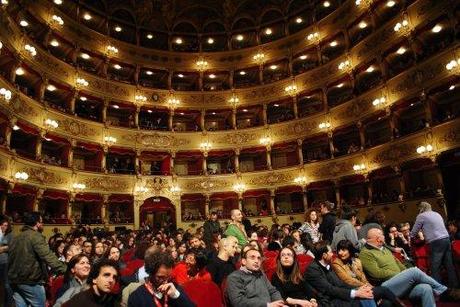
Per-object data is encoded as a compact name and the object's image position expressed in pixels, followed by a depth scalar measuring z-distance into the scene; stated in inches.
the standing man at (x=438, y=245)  257.6
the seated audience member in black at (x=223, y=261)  203.3
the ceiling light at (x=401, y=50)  820.9
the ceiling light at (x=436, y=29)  750.2
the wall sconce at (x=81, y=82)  927.0
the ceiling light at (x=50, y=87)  866.8
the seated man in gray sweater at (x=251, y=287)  165.8
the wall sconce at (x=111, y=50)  1028.5
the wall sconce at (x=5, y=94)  658.0
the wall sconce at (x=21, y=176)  703.1
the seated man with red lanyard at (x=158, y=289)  130.7
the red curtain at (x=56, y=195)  799.2
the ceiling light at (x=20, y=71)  757.1
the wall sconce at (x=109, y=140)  959.6
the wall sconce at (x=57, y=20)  880.9
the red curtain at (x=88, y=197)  877.2
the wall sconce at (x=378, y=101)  827.1
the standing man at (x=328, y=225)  298.0
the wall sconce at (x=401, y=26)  778.8
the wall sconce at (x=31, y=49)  762.1
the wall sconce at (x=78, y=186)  863.7
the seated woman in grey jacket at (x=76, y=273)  179.2
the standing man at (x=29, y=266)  197.5
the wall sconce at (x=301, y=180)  992.9
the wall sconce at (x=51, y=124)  816.3
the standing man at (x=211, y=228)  353.2
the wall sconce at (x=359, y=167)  862.3
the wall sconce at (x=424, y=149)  708.1
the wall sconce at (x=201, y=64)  1142.7
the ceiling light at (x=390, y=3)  839.4
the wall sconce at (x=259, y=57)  1123.5
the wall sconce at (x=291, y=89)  1046.6
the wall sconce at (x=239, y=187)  1036.8
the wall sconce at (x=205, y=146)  1065.3
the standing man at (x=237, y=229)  272.4
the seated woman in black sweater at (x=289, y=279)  192.9
